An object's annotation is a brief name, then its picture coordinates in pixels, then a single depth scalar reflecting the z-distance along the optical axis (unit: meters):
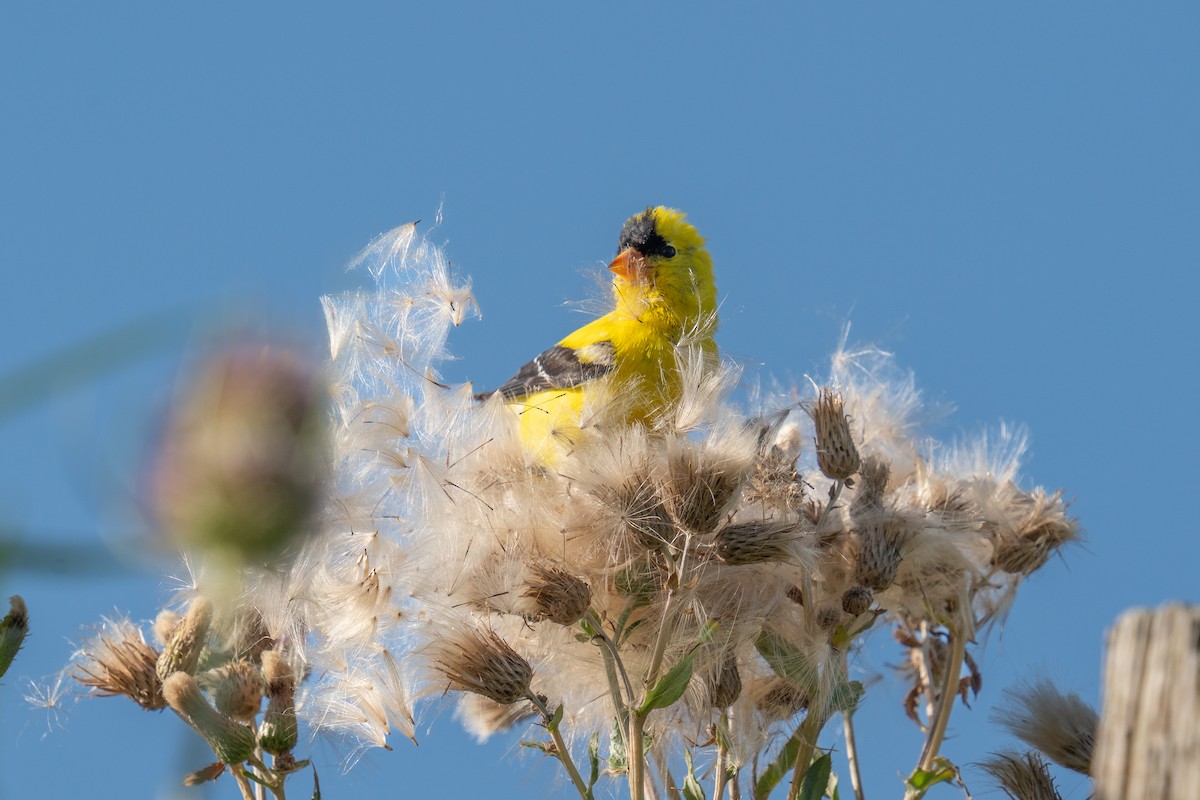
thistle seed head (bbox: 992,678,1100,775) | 5.53
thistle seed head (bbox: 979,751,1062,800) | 5.75
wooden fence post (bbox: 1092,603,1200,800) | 2.06
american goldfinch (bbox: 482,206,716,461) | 6.52
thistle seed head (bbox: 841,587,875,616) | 5.57
